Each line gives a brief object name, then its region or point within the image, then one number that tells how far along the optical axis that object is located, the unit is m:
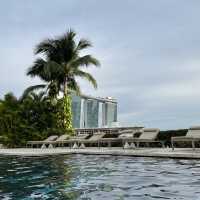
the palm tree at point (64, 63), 24.12
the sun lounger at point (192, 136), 13.53
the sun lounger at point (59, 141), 19.77
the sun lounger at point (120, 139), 17.23
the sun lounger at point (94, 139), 18.00
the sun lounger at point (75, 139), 19.01
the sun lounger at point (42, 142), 20.79
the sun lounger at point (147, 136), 15.88
